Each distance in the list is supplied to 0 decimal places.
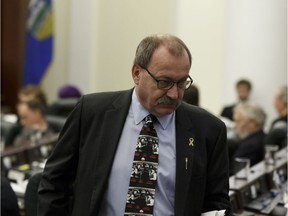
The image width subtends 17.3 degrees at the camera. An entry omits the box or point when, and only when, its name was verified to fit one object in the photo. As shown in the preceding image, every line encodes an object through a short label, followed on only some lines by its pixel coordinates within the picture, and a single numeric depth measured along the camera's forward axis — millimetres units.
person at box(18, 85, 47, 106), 12148
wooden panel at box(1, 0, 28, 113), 16952
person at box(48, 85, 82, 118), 11551
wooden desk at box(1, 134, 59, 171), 8097
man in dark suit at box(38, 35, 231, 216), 3325
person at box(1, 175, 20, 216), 4814
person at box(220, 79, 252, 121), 12943
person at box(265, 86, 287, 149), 9023
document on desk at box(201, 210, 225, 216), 3376
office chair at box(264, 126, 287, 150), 9017
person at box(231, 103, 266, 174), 8307
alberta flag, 17105
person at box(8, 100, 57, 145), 10175
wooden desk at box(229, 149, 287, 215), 5832
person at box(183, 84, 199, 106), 6743
